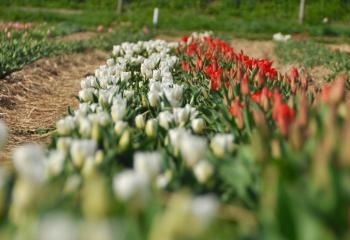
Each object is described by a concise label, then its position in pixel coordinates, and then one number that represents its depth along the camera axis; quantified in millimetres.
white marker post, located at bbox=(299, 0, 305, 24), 21703
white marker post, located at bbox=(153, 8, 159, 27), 18453
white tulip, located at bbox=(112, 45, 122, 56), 7863
